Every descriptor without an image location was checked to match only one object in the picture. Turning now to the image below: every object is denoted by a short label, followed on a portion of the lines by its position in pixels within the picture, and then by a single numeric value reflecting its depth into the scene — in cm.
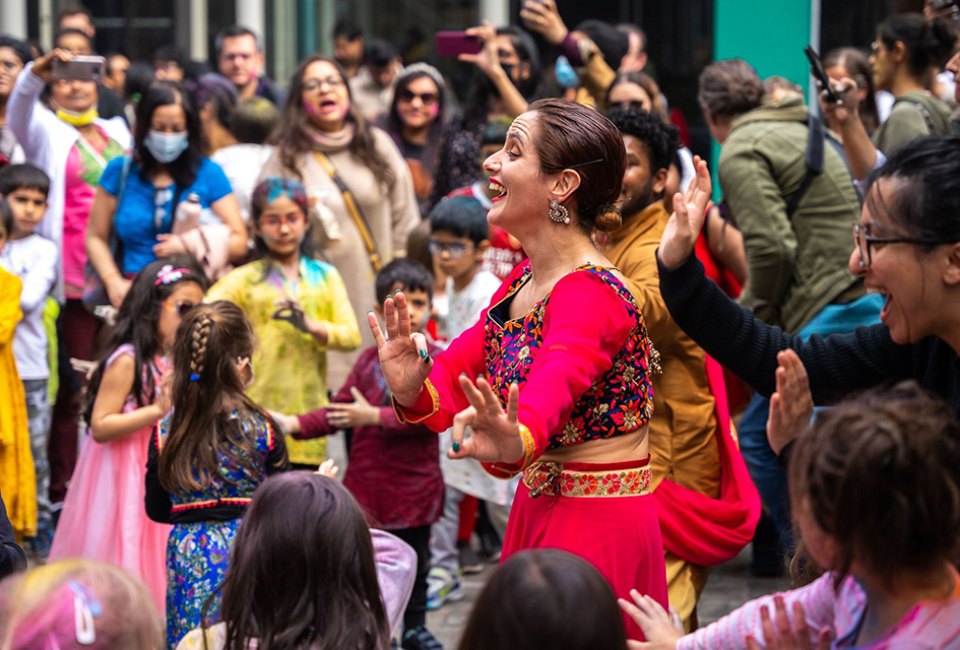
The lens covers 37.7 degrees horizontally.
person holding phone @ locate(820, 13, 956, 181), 580
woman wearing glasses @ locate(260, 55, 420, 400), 681
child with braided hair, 412
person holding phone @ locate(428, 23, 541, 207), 721
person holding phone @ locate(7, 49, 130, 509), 701
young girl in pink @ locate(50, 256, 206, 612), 502
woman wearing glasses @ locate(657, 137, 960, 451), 268
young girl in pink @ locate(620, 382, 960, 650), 212
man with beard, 413
